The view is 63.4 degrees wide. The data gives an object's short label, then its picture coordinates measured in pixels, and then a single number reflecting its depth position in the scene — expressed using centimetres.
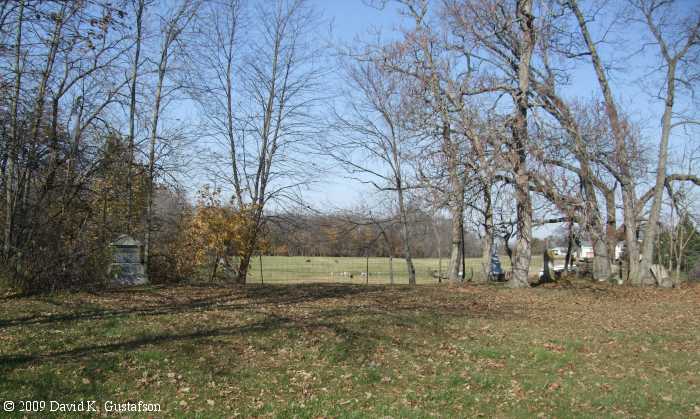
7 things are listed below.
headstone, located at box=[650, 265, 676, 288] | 1864
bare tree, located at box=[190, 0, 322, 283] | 2069
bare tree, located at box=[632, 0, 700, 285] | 1903
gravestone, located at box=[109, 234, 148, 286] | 1312
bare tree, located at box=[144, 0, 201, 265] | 1513
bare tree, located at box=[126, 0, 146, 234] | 1376
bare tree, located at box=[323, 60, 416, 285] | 2189
